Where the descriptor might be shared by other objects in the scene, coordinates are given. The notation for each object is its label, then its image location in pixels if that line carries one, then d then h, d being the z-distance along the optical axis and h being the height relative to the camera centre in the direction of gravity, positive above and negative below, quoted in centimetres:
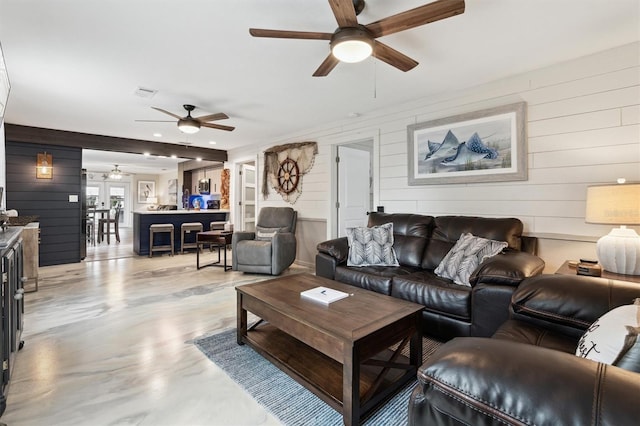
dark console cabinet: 157 -52
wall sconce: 509 +76
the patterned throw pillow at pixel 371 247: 318 -40
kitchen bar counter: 623 -21
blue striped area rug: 159 -108
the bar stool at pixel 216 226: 693 -36
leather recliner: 448 -60
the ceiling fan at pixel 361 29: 163 +108
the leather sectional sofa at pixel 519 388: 53 -35
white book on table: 203 -59
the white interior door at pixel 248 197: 702 +31
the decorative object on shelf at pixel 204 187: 902 +69
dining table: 772 -30
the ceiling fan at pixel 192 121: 376 +112
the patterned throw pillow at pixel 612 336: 84 -38
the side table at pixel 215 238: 490 -45
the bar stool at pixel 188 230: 648 -42
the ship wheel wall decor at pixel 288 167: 521 +79
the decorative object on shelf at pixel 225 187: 733 +56
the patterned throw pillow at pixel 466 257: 250 -41
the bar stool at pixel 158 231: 605 -43
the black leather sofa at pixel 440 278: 213 -55
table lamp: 200 -8
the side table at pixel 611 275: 193 -45
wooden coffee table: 154 -74
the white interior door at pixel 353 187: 498 +39
